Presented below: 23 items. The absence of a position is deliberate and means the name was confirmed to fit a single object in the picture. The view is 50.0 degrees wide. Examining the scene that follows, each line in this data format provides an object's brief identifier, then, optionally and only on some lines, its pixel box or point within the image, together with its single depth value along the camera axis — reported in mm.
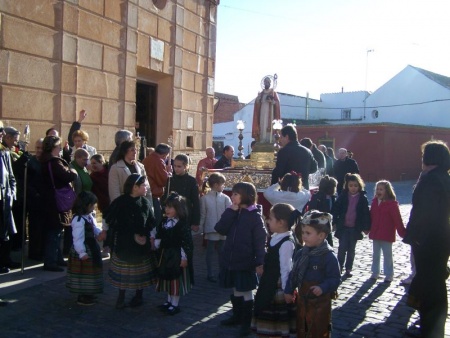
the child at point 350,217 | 6809
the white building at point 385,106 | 37219
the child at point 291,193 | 5793
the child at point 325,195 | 7289
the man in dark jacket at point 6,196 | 5938
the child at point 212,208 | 6527
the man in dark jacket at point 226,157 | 11570
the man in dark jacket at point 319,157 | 11758
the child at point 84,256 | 5180
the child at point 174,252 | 4992
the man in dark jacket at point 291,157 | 7047
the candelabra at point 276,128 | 13788
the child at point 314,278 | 3820
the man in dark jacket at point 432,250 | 4379
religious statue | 14555
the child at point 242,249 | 4609
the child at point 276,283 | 4035
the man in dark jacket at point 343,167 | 12031
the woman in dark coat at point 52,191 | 6445
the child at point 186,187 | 6180
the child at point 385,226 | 6621
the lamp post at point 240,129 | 14550
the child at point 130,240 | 5074
